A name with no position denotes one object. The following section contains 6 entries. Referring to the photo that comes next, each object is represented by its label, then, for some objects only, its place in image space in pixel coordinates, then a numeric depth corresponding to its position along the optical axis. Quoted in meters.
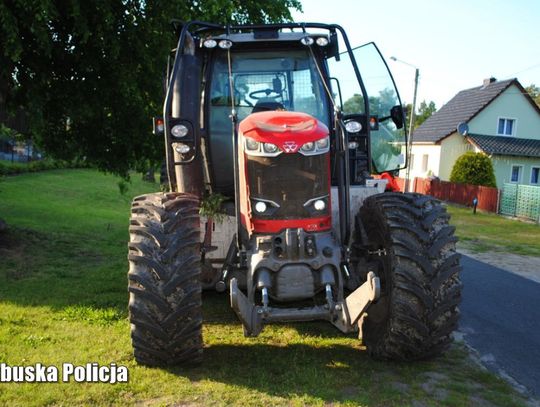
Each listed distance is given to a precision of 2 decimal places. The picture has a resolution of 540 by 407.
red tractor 4.11
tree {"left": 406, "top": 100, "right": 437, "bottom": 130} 81.42
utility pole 27.67
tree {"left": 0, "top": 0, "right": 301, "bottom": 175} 7.52
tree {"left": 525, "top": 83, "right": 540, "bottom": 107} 91.50
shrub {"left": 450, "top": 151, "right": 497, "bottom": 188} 27.52
